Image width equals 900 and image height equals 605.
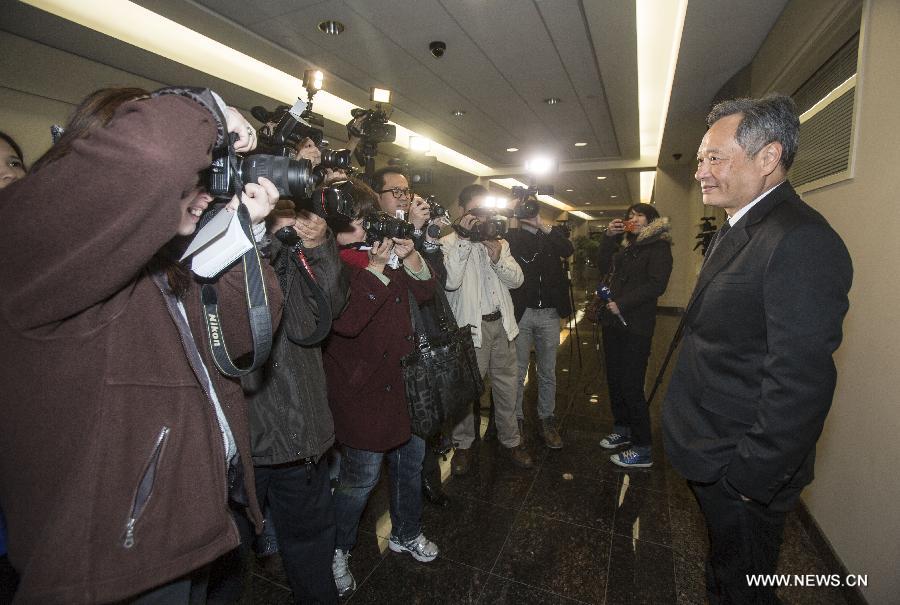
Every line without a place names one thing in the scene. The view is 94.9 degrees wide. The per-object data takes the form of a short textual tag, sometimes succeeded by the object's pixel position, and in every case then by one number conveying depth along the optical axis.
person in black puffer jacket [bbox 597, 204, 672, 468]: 2.70
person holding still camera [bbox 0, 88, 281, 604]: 0.59
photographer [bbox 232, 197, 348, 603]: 1.34
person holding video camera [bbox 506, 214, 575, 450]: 2.97
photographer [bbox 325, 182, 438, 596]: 1.64
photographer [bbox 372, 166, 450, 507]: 1.99
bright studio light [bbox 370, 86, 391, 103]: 2.69
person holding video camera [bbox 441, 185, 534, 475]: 2.49
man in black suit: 1.08
